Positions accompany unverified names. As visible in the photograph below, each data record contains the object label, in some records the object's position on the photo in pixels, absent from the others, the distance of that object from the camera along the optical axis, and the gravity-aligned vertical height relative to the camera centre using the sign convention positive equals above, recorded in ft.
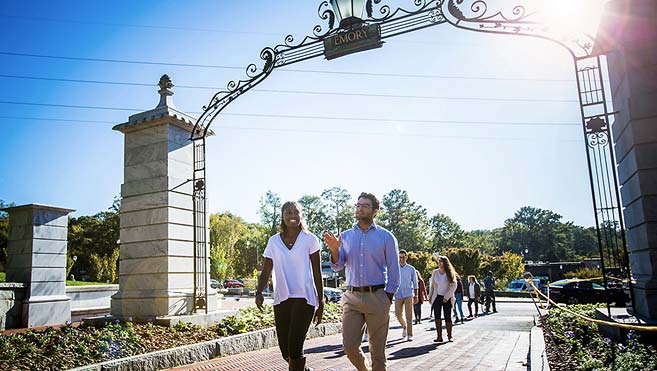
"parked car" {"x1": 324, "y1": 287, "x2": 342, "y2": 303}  87.92 -7.23
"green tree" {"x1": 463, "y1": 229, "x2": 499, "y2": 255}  274.57 +5.54
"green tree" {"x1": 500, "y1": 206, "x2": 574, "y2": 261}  332.80 +8.40
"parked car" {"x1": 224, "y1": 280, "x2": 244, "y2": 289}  178.60 -8.83
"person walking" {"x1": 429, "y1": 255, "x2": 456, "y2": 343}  28.73 -2.79
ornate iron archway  19.77 +11.49
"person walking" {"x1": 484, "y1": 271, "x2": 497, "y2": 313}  58.07 -5.27
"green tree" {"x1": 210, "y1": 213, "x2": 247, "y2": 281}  175.71 +10.72
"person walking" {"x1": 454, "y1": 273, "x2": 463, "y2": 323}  46.98 -5.12
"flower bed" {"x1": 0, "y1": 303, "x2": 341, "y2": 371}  18.93 -3.56
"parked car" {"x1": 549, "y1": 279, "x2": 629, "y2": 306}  65.57 -6.79
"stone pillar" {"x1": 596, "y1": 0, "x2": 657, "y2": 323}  17.99 +4.85
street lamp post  27.14 +14.48
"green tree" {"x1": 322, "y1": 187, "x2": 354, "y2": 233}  239.50 +24.40
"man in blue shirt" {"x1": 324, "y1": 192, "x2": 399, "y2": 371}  14.11 -0.74
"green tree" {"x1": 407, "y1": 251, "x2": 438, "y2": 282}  130.82 -2.86
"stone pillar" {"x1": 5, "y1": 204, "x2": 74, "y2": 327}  35.35 +0.72
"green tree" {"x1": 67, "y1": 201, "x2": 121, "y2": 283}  169.71 +11.41
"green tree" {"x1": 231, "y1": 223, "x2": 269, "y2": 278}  218.18 +3.90
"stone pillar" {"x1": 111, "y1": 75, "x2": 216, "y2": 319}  29.50 +3.22
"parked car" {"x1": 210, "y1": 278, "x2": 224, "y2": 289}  143.50 -6.97
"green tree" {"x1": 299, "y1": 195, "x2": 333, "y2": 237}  239.30 +22.41
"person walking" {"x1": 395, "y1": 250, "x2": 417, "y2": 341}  30.01 -2.80
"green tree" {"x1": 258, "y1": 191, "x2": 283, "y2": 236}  242.37 +26.03
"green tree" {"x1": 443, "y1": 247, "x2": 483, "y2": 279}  117.39 -2.58
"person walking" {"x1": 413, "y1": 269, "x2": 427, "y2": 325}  39.76 -4.00
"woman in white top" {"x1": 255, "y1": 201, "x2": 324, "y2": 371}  14.19 -0.72
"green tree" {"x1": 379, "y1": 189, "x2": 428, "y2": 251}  254.06 +18.74
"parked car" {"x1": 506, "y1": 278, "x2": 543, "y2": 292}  113.73 -9.54
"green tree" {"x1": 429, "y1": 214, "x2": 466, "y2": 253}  269.23 +10.71
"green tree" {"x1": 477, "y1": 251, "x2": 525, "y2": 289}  130.21 -5.56
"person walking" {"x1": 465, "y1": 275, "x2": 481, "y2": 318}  54.08 -5.07
